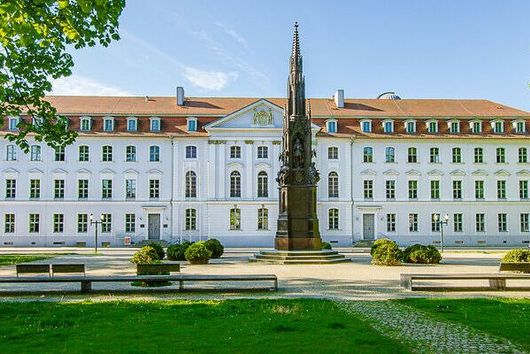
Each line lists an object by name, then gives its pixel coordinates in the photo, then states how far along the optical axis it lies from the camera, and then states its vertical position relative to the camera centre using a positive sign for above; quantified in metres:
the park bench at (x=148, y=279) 13.45 -1.57
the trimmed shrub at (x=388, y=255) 22.00 -1.70
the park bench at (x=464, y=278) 13.95 -1.67
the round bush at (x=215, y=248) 26.63 -1.67
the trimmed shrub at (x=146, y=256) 19.22 -1.46
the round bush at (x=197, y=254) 22.78 -1.66
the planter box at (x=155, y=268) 14.88 -1.44
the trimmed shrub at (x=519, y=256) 19.66 -1.59
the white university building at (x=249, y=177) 44.38 +2.76
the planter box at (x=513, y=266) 16.92 -1.67
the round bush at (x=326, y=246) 26.61 -1.64
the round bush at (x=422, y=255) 22.83 -1.77
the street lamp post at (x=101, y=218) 42.19 -0.40
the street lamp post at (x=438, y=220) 44.49 -0.82
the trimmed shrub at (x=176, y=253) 24.31 -1.72
